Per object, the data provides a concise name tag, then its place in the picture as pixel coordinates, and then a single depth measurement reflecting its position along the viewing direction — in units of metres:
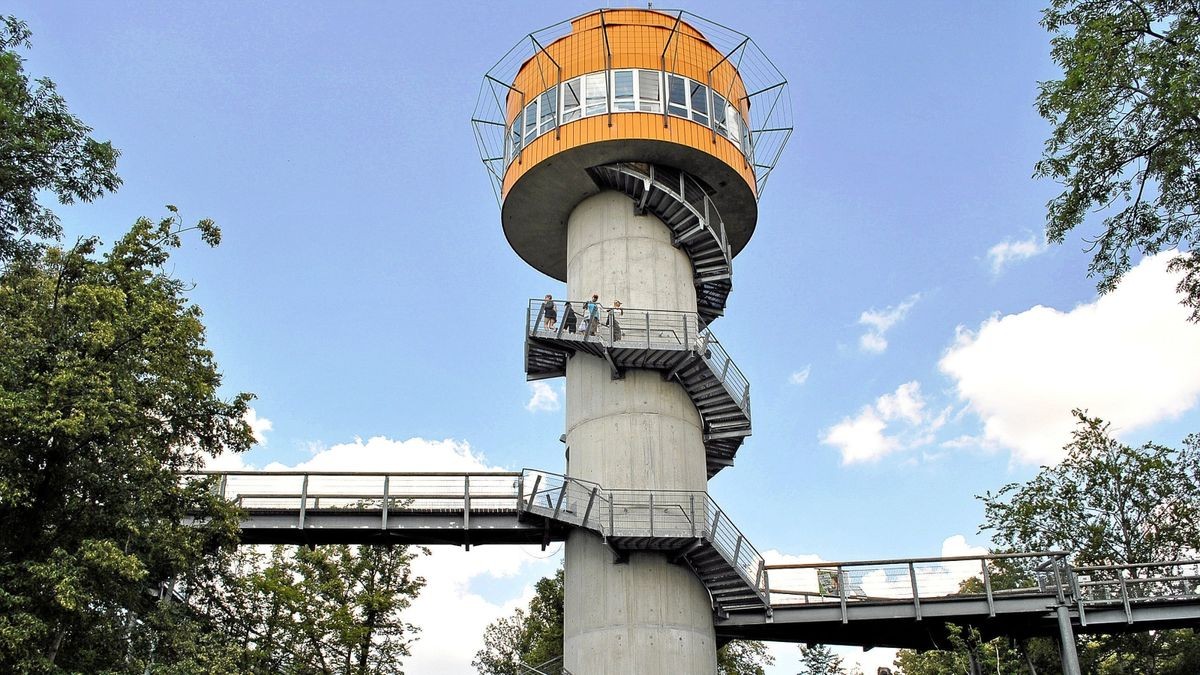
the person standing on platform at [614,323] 24.30
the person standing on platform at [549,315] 24.97
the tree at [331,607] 33.28
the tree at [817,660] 27.44
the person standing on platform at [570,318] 24.86
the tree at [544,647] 33.25
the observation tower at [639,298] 22.62
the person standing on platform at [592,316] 24.39
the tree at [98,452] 16.20
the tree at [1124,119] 15.09
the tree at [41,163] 20.05
